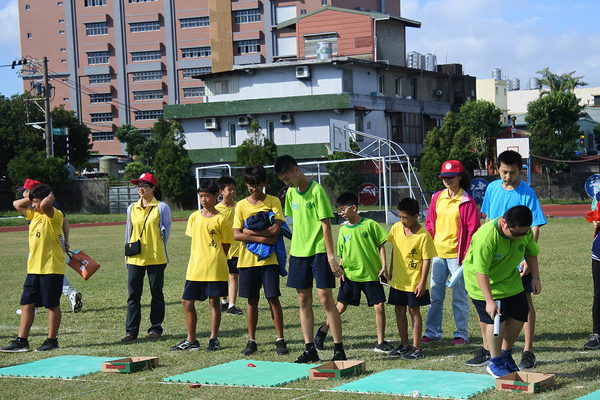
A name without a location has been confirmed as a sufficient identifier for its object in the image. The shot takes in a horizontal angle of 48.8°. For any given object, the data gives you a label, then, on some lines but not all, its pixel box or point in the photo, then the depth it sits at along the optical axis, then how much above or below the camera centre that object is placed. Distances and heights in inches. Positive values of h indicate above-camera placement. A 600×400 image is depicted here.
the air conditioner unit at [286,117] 1961.1 +173.4
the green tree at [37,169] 1764.3 +41.1
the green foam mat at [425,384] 210.2 -71.5
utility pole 1625.2 +183.0
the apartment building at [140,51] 2871.6 +594.9
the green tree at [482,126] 1836.9 +123.5
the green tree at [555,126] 1878.7 +117.4
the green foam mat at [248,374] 235.1 -73.5
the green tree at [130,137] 2738.7 +183.3
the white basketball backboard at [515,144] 1091.3 +40.7
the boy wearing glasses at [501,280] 220.1 -38.4
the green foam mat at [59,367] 258.1 -75.0
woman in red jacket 283.6 -29.6
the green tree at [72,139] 2400.3 +162.1
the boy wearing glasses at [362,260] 278.5 -37.1
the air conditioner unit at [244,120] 2023.9 +175.4
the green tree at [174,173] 1827.0 +18.6
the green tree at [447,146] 1712.6 +68.0
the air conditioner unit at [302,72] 1924.2 +301.7
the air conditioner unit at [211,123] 2071.9 +173.9
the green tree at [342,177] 1566.2 -8.3
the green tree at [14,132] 2139.5 +171.3
